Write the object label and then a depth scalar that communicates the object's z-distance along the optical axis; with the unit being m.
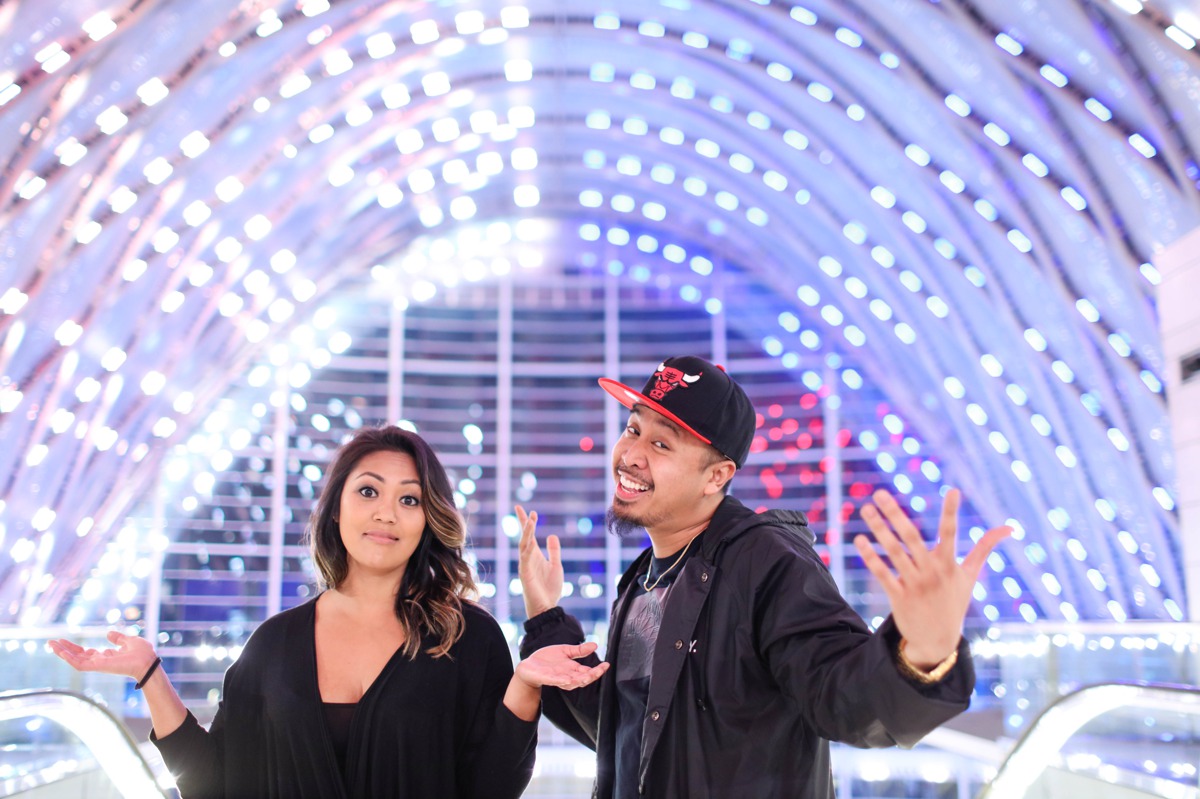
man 2.83
